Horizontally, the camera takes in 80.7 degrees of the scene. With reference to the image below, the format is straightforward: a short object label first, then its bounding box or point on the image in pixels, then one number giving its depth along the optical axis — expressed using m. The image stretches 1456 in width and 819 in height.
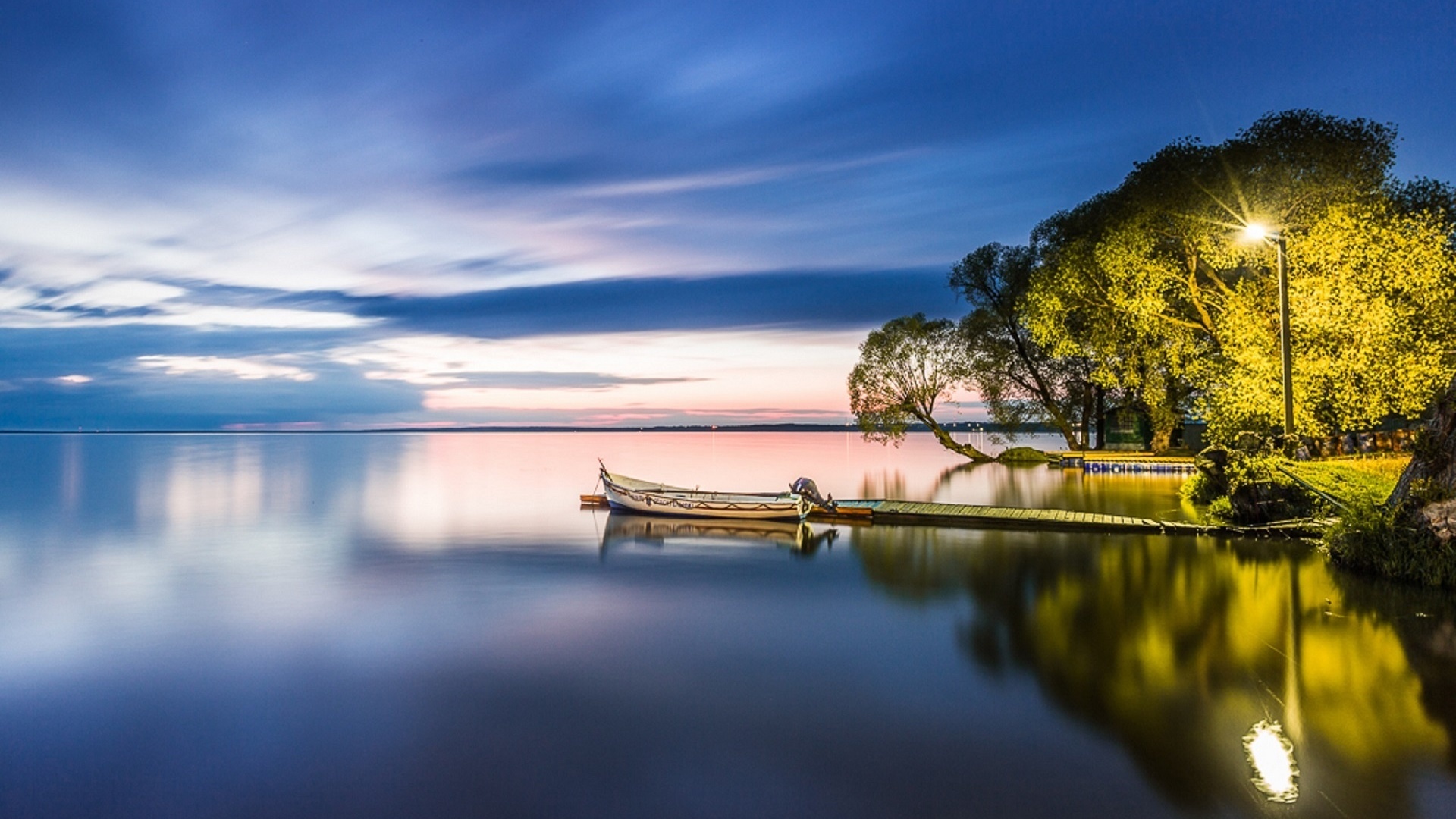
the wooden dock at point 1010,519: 23.02
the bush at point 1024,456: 59.56
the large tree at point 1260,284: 20.17
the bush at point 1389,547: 15.70
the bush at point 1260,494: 22.20
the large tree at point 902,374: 58.75
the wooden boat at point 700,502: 28.34
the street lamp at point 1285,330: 16.81
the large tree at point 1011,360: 55.56
